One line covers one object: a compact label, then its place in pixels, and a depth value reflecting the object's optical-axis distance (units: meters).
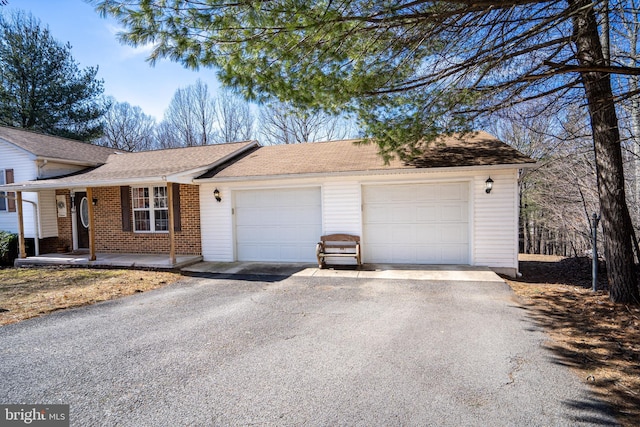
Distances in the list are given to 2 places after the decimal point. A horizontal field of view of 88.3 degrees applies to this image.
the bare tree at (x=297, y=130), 21.98
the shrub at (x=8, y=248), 10.99
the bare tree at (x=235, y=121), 25.28
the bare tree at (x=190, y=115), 25.69
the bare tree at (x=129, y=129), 29.17
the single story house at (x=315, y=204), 8.20
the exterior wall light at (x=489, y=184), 7.95
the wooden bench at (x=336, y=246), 8.66
